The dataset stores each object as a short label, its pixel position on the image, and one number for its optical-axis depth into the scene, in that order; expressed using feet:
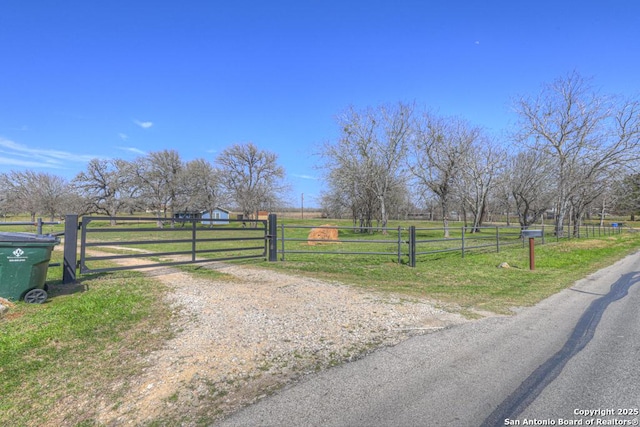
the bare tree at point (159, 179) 165.37
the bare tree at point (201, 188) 168.55
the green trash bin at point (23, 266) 17.79
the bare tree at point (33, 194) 177.27
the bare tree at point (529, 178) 89.04
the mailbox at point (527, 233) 60.44
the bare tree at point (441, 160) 94.32
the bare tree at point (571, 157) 80.64
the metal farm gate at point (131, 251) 23.39
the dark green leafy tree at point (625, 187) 85.78
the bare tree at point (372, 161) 101.55
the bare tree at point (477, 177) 94.32
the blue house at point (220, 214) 202.53
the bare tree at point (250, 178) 169.17
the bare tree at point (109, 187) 159.33
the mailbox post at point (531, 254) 34.21
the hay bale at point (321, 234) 65.77
